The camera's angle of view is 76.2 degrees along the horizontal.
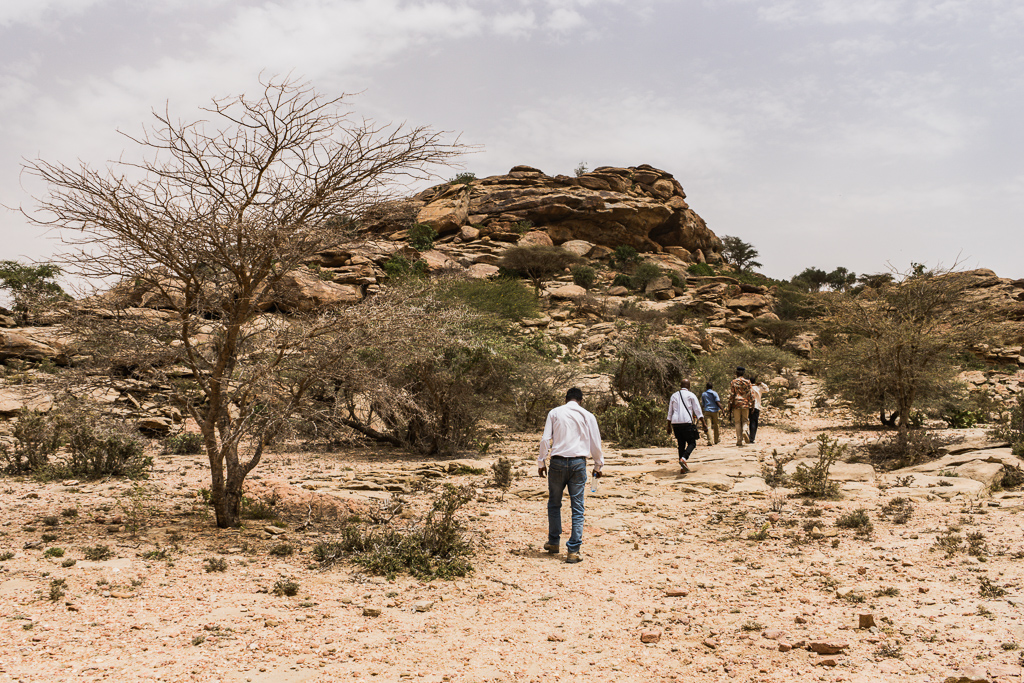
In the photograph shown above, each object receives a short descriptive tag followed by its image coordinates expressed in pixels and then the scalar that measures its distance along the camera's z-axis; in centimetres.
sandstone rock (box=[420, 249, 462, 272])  3268
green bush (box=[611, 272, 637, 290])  4147
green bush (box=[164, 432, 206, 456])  1091
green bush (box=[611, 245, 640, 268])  4631
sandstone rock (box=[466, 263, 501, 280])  3439
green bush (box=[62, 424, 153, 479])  840
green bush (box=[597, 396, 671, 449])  1342
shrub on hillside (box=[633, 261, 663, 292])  4128
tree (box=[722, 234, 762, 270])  6281
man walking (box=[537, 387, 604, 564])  607
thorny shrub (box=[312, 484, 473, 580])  535
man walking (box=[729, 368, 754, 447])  1238
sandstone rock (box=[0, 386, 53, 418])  1181
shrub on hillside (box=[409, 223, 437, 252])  3784
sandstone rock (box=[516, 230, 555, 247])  4350
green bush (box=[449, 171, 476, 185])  5262
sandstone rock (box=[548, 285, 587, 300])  3525
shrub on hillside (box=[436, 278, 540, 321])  2213
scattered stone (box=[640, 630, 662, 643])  406
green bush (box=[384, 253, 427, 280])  2853
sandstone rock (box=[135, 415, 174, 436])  1227
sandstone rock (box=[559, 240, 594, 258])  4588
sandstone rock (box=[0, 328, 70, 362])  1540
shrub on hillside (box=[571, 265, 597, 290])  3978
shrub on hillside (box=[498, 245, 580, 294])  3909
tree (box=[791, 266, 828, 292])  5491
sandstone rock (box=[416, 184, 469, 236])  4200
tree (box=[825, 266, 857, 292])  5356
